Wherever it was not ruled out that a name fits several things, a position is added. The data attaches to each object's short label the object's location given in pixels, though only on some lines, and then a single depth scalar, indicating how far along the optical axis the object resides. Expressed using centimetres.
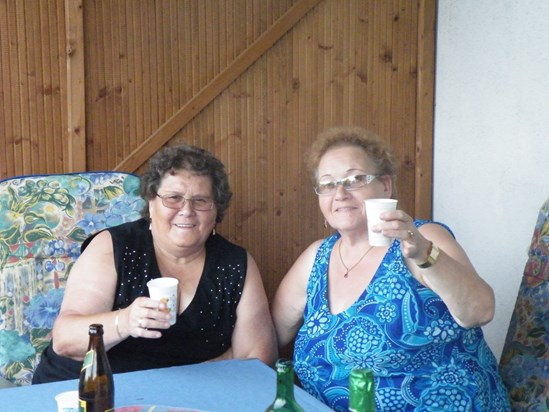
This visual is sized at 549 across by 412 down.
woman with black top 218
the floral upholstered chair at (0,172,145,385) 251
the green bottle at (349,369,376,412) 108
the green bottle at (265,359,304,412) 121
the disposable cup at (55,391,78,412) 139
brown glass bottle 140
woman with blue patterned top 188
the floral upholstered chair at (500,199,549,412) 211
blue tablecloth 155
